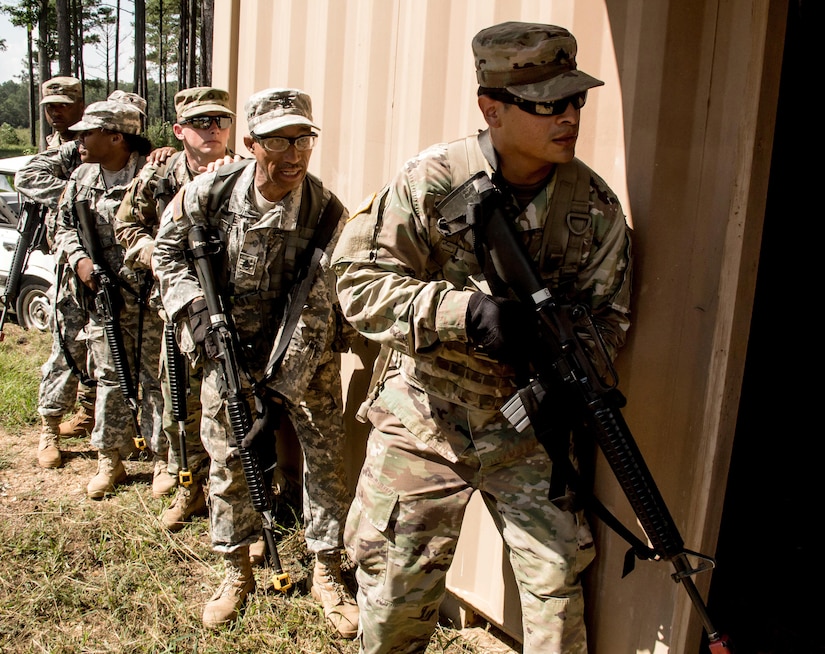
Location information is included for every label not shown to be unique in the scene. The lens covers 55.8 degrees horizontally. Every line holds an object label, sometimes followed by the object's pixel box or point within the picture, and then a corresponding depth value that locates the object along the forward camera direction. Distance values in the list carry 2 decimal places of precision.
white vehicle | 8.19
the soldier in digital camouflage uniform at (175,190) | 4.24
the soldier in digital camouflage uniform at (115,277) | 4.62
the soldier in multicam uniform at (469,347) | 2.15
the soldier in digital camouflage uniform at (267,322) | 3.25
